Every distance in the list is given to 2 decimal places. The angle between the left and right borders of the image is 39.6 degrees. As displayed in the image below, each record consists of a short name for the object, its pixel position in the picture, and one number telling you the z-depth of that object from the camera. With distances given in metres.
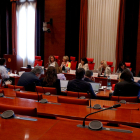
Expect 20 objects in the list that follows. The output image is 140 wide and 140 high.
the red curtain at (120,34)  8.27
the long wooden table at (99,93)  3.52
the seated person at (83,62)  7.51
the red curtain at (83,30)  9.14
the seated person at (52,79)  3.78
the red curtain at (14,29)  10.95
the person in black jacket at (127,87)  3.31
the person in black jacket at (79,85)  3.42
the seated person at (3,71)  5.78
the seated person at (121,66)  6.28
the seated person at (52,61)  7.49
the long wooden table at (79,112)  1.93
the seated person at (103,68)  6.51
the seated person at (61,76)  4.94
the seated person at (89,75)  4.33
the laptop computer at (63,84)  4.25
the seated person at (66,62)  8.05
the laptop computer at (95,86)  3.94
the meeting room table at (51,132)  1.39
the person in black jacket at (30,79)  3.99
